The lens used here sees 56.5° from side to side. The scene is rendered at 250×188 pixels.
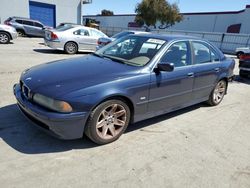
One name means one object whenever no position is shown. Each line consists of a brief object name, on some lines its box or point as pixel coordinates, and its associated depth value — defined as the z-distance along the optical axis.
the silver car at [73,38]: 11.13
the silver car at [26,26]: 18.50
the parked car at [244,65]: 8.57
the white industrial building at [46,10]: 22.27
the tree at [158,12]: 35.91
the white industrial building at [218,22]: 29.89
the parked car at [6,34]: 12.89
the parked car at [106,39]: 8.95
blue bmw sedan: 2.96
